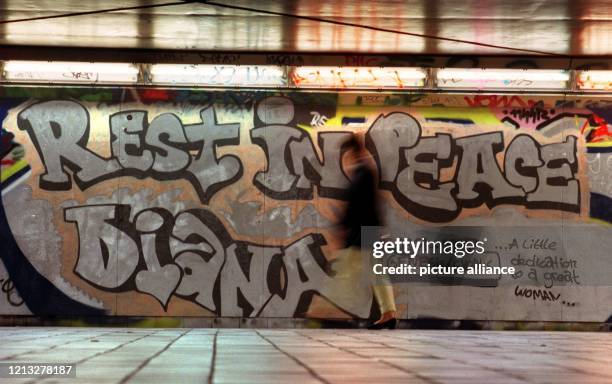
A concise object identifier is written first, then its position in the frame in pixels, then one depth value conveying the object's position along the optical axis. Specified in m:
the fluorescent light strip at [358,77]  14.62
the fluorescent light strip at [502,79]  14.62
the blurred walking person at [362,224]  13.04
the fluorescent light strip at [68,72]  14.40
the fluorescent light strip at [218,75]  14.62
